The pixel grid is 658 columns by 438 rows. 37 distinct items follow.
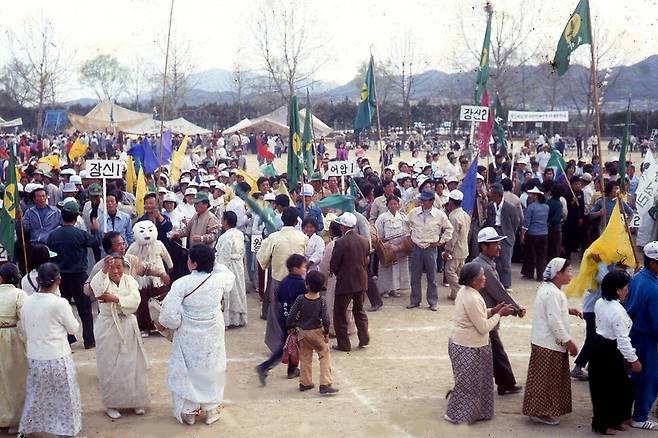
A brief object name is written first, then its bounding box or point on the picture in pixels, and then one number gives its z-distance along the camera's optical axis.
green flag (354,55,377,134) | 14.55
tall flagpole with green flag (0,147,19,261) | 8.19
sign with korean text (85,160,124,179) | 10.62
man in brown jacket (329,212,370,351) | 8.86
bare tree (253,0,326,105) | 44.69
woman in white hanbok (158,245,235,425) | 6.61
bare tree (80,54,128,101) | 86.88
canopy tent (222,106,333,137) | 40.81
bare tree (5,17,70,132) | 52.91
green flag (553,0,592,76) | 7.97
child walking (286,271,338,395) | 7.31
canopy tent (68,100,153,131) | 35.47
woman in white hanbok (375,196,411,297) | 11.40
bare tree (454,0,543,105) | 39.09
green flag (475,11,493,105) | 13.01
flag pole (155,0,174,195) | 11.17
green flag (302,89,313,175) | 11.97
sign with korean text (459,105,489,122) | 12.85
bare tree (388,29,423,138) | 51.97
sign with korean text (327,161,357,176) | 12.33
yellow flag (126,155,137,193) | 14.45
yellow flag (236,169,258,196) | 13.76
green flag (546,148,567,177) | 15.62
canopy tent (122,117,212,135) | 38.07
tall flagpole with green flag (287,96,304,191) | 11.16
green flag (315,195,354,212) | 10.33
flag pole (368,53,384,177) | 14.08
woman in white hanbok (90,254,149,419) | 6.91
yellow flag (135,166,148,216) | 12.23
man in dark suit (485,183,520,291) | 11.94
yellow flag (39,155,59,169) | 17.47
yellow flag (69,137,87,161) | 20.12
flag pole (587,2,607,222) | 7.07
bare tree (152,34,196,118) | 54.26
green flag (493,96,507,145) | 20.02
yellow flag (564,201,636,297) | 7.25
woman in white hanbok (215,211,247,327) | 9.98
